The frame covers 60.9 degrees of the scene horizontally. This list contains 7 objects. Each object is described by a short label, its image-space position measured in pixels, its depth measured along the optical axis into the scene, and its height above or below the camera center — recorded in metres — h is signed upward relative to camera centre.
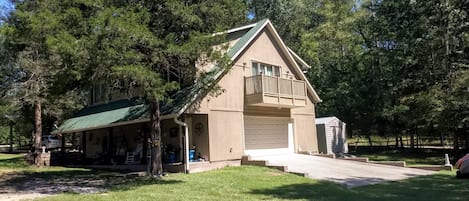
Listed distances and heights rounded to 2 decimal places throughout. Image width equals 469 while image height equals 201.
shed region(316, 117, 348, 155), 24.81 -0.12
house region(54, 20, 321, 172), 16.92 +1.07
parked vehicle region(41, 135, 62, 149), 33.84 +0.18
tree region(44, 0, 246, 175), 11.23 +2.96
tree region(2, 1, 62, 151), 14.83 +3.74
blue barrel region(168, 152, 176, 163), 17.42 -0.76
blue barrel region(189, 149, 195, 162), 16.77 -0.67
